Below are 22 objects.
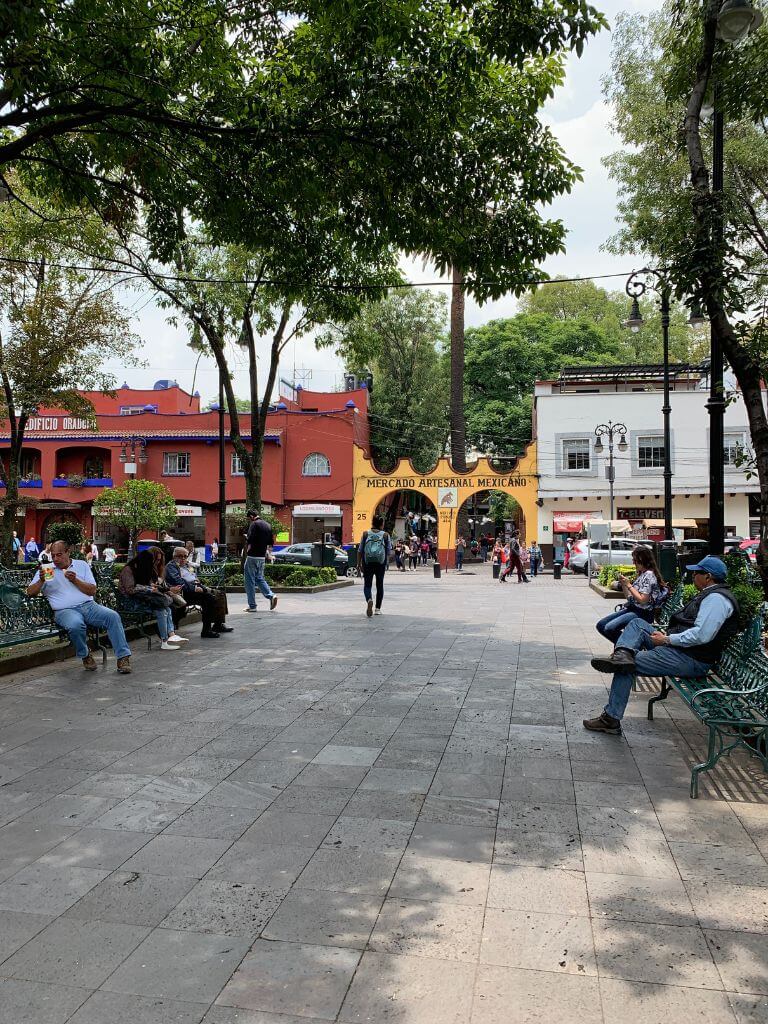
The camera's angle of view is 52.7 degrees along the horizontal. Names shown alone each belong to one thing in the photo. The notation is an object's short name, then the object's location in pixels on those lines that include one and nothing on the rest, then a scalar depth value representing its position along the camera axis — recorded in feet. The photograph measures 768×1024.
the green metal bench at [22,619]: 25.77
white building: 118.73
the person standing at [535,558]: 104.78
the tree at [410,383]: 139.74
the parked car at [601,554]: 94.99
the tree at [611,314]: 151.12
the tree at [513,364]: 142.31
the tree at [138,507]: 83.56
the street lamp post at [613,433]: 116.78
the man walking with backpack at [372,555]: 42.22
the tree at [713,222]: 23.70
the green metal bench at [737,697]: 14.66
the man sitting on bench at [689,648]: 17.26
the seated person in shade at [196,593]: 33.38
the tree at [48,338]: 59.16
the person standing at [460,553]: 115.03
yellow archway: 126.00
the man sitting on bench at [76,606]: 25.66
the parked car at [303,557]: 92.53
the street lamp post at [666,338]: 56.88
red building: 128.16
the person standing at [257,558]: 43.42
